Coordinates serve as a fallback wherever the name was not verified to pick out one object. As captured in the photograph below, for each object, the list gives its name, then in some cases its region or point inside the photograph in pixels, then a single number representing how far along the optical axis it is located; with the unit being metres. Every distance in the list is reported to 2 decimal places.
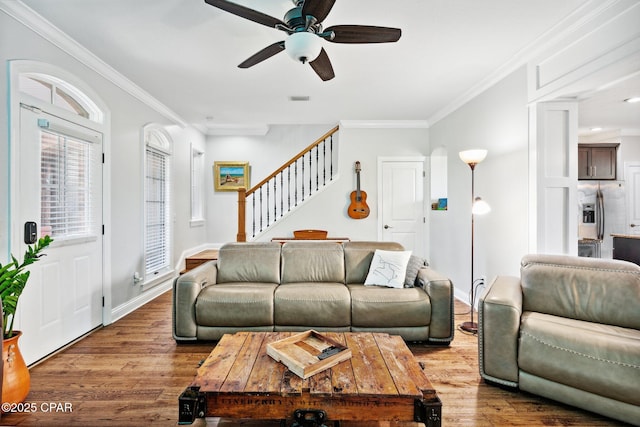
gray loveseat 1.81
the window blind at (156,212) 4.37
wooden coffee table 1.46
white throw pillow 3.17
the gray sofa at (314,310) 2.87
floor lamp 3.33
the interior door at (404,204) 5.55
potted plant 1.93
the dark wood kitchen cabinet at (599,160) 5.58
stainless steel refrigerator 5.45
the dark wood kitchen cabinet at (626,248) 4.73
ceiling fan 1.91
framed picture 6.41
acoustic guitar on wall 5.42
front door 2.49
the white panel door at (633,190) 5.55
